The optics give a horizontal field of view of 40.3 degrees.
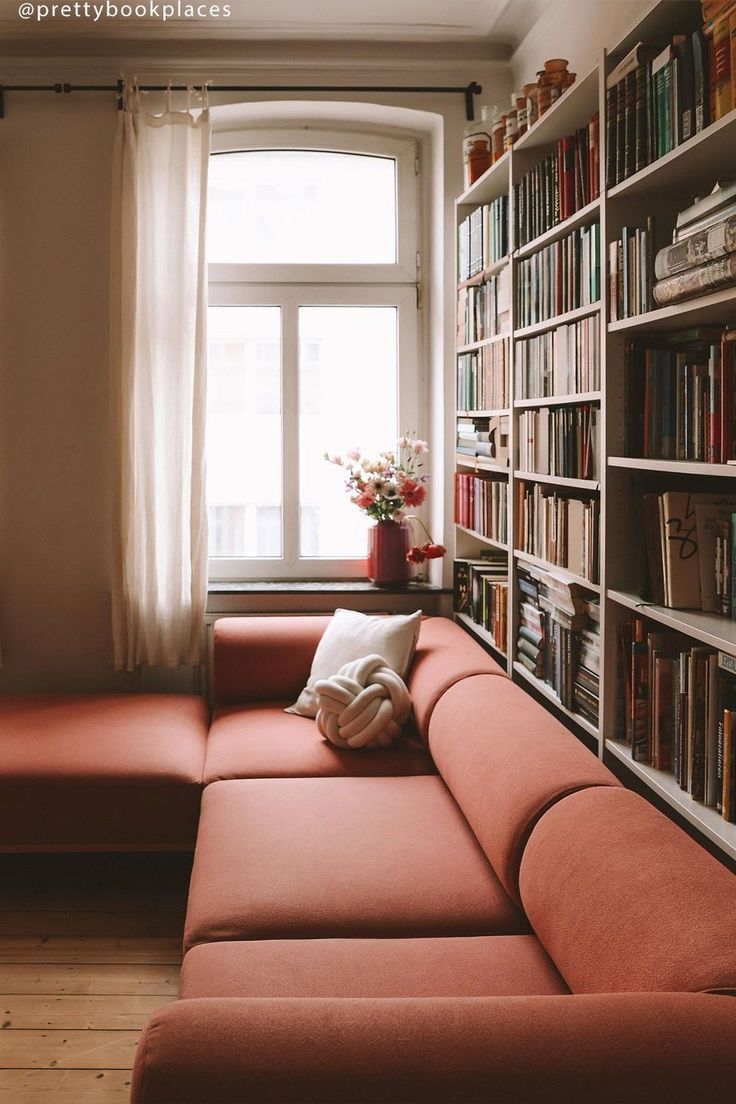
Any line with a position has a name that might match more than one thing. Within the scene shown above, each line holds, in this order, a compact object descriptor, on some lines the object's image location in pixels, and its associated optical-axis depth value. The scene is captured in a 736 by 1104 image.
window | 4.20
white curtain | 3.77
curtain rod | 3.81
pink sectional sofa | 1.15
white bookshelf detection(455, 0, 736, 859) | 1.85
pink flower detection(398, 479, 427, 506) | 3.91
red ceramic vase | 4.03
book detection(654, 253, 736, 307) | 1.72
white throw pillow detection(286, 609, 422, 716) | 3.31
